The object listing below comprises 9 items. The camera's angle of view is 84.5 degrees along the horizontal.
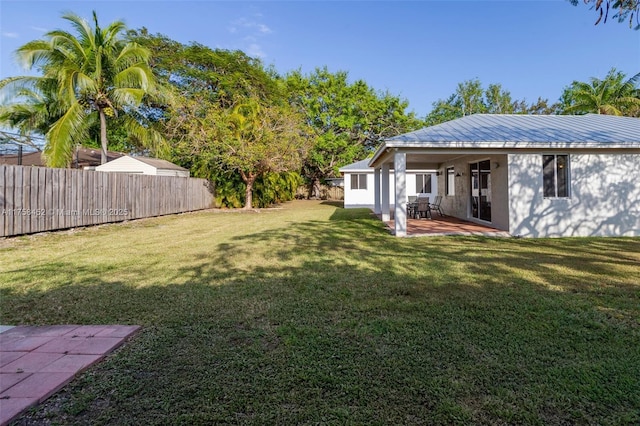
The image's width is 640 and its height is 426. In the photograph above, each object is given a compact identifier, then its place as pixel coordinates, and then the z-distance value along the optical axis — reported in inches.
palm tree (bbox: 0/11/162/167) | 585.9
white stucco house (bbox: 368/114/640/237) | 387.2
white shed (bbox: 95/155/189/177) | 794.2
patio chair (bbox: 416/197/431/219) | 590.9
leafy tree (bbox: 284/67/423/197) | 1268.5
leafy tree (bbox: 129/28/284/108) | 994.1
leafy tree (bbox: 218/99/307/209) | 729.0
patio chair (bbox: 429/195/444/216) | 658.8
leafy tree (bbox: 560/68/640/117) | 944.9
